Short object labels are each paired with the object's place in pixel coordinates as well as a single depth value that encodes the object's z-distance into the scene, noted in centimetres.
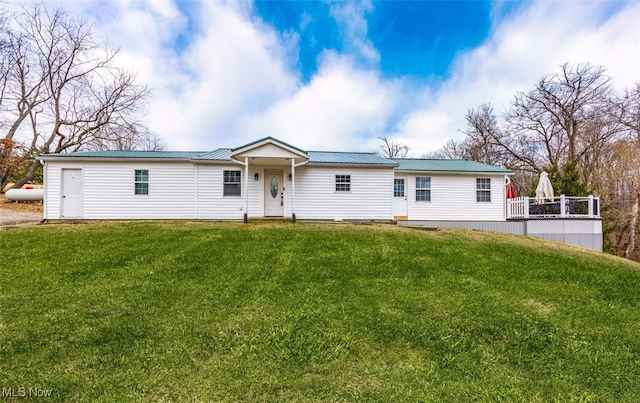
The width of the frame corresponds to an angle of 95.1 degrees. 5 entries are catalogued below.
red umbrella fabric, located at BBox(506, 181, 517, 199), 1544
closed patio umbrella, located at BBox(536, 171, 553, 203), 1420
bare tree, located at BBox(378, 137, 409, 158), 3872
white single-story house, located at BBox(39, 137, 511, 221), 1255
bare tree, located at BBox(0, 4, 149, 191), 2244
